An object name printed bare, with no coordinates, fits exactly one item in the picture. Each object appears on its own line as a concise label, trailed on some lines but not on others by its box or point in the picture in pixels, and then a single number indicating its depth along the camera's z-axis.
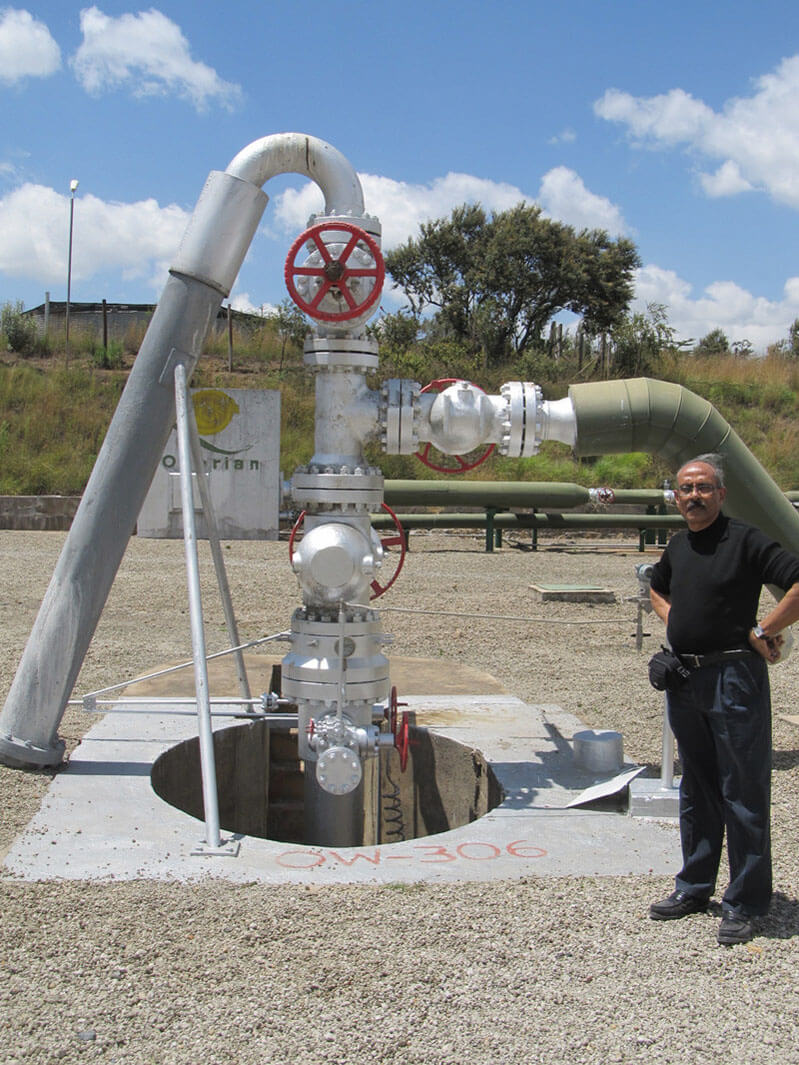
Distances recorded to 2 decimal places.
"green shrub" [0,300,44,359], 25.08
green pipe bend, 4.76
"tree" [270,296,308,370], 26.14
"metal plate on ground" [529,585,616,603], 11.14
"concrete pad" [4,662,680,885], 3.70
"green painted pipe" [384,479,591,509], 15.20
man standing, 3.32
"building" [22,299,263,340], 27.70
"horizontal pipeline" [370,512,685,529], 16.22
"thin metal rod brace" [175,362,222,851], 3.90
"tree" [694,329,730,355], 31.65
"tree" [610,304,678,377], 27.12
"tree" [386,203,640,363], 29.48
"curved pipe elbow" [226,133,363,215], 4.63
